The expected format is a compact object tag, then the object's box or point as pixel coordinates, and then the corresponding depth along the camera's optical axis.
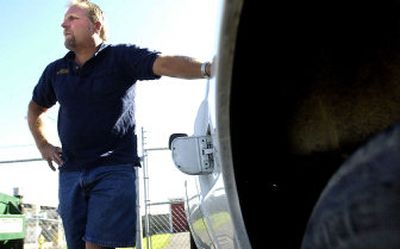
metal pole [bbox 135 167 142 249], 6.72
